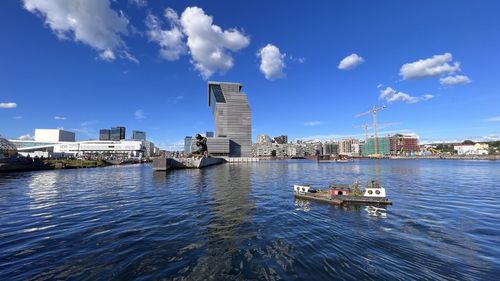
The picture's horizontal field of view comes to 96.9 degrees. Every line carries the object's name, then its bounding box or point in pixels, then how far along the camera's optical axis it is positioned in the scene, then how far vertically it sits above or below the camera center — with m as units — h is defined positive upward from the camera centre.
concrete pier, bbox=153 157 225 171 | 80.38 -2.95
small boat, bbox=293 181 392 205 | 26.45 -4.99
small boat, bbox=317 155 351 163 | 176.30 -3.36
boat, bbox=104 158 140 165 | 151.64 -3.97
